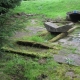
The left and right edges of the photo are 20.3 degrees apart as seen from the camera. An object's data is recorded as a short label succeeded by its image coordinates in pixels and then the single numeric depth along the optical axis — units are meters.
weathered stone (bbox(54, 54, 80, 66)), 5.83
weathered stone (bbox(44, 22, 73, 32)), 8.52
